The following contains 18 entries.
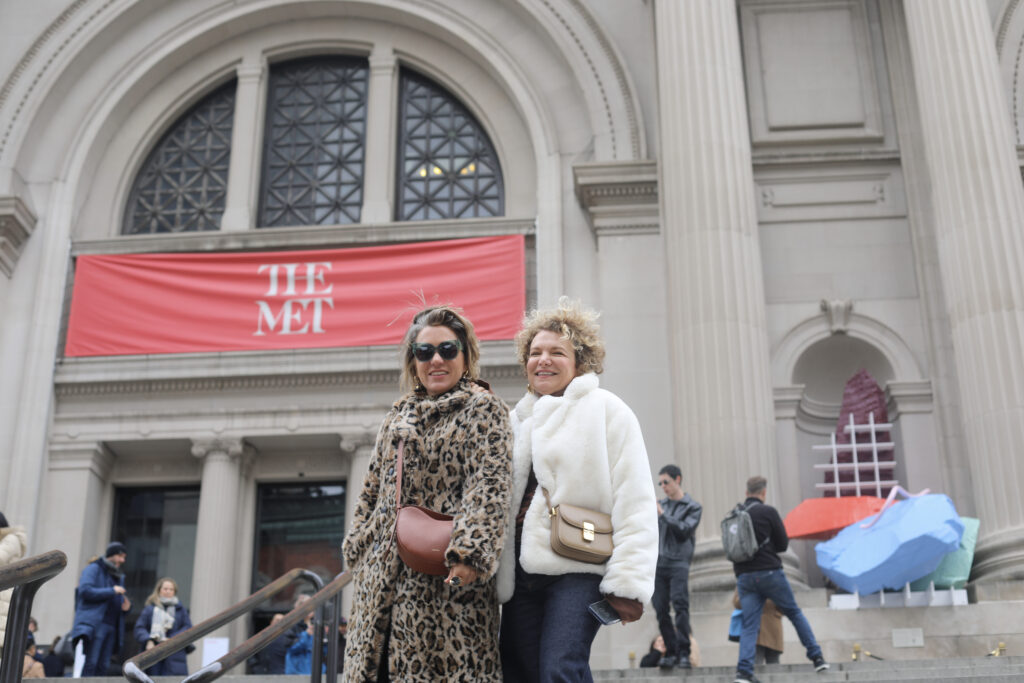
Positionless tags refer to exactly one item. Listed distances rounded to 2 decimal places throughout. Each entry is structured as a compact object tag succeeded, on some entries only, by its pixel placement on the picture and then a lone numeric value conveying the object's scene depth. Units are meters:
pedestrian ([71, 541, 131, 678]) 11.03
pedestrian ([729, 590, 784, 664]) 10.12
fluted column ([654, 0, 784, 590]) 13.21
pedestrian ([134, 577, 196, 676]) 11.64
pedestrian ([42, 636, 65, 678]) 12.45
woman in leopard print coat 3.90
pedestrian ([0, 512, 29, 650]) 8.29
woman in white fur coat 4.05
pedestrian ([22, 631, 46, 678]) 11.18
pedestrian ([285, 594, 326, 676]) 13.85
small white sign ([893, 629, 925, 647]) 11.45
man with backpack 9.13
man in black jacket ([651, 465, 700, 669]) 10.17
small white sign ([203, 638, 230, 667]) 14.91
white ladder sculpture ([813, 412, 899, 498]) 14.81
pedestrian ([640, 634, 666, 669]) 11.49
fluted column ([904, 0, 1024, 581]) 12.86
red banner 17.69
